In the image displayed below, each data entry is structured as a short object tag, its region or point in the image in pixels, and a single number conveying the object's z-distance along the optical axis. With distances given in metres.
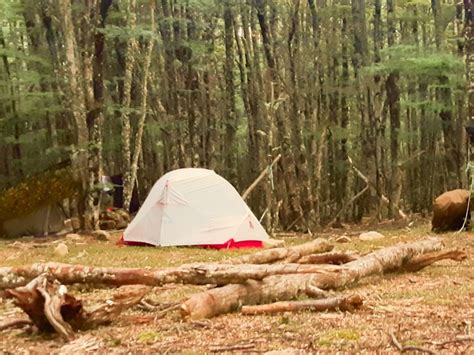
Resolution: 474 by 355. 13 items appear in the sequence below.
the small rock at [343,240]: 14.72
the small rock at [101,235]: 16.88
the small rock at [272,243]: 14.81
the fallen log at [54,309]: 5.45
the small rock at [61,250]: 13.25
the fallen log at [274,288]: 6.19
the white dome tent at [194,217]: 15.17
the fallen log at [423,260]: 9.52
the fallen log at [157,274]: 6.47
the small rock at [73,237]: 16.56
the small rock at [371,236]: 15.27
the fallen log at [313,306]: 6.29
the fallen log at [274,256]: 8.52
